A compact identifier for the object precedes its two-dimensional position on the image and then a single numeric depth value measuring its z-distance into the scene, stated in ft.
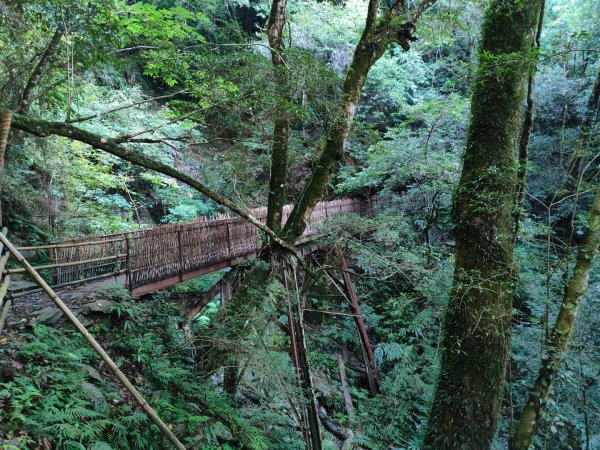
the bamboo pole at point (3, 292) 8.38
